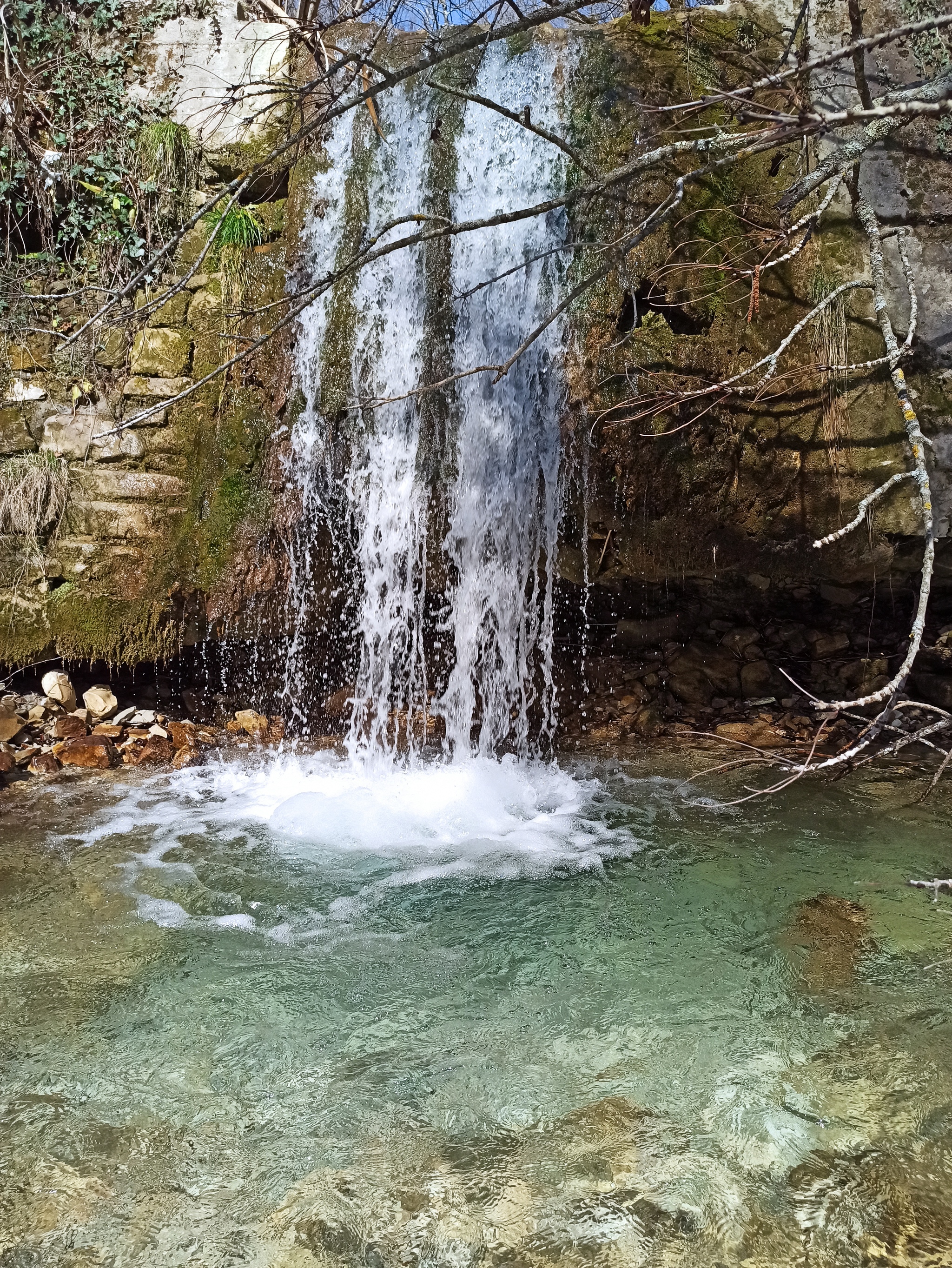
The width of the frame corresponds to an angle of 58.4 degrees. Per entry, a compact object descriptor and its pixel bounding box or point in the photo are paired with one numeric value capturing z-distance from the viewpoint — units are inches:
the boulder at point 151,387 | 208.5
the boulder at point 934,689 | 206.2
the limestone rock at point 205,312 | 209.6
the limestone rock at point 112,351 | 217.6
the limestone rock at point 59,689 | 205.5
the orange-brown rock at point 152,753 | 200.1
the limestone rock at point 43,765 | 189.5
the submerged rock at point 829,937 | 107.2
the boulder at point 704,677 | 225.3
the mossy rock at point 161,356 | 209.5
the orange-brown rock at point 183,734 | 207.3
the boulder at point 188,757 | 199.0
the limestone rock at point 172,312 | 211.0
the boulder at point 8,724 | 191.8
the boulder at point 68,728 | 199.2
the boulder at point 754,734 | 206.2
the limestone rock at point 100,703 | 209.0
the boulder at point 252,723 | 218.4
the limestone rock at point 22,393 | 213.2
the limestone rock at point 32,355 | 216.1
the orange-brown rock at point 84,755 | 195.0
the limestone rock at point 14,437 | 207.9
